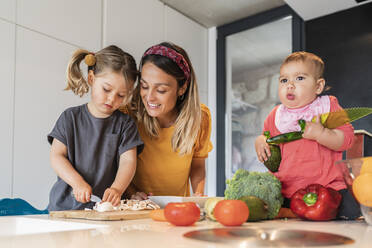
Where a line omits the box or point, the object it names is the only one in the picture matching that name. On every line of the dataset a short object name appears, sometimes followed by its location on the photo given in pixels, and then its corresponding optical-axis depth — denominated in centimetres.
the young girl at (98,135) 138
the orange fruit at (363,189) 77
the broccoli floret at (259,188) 91
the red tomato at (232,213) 75
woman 152
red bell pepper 88
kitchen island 53
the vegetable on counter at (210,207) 86
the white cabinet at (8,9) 230
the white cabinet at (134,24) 302
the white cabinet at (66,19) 245
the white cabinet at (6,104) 224
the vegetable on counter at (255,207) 86
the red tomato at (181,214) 75
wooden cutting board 91
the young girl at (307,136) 99
